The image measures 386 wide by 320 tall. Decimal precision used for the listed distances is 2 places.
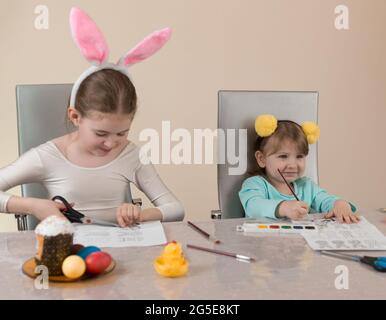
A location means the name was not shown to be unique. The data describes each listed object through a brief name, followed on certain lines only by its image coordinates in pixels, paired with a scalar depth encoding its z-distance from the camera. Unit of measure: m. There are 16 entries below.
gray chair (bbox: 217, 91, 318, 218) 1.73
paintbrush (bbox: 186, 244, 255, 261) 1.00
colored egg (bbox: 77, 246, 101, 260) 0.90
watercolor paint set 1.20
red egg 0.88
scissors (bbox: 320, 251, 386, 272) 0.94
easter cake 0.88
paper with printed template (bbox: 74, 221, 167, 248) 1.09
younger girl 1.62
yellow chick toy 0.90
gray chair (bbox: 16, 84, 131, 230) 1.64
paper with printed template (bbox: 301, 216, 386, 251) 1.09
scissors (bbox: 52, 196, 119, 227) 1.20
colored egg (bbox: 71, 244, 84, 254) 0.93
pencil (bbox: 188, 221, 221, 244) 1.13
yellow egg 0.87
